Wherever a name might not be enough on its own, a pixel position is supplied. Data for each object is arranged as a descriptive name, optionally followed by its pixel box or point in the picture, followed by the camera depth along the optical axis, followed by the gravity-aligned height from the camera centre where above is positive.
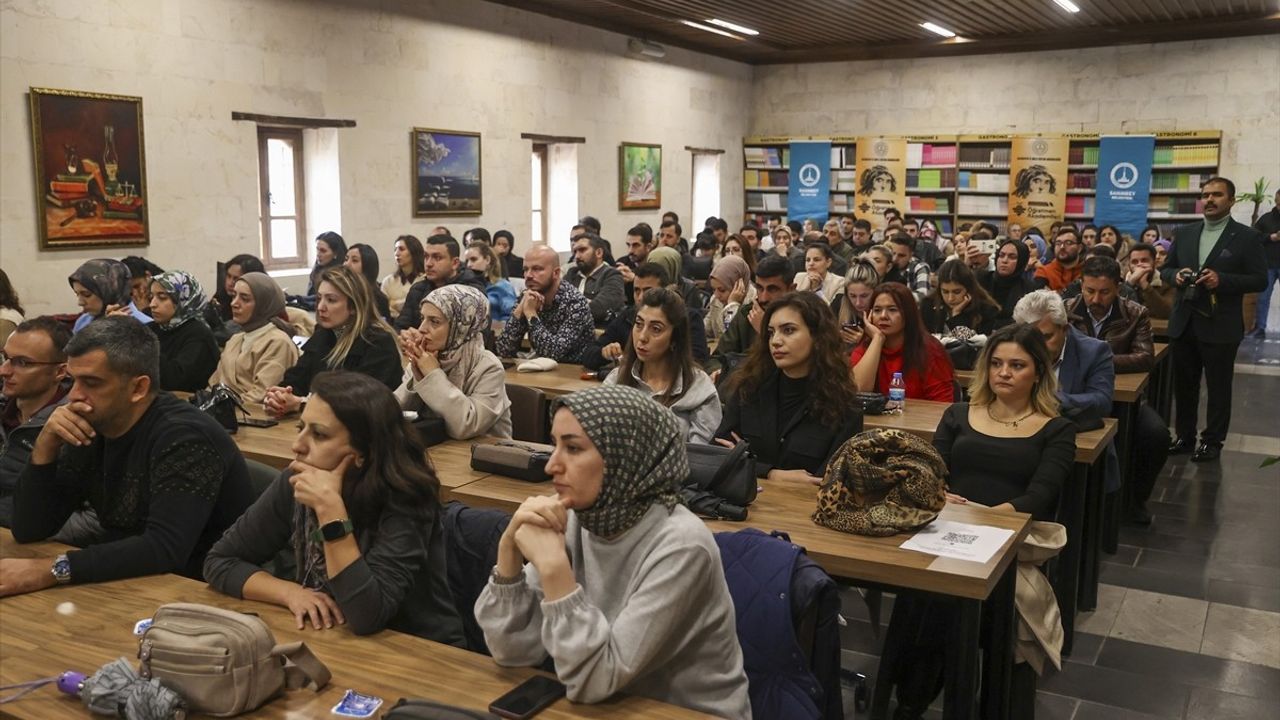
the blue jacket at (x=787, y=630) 2.20 -0.85
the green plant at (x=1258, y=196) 13.10 +0.33
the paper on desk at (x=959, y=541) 2.70 -0.84
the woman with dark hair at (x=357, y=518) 2.30 -0.68
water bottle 4.53 -0.76
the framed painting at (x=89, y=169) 7.39 +0.28
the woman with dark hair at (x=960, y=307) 6.04 -0.51
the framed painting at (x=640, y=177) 13.86 +0.51
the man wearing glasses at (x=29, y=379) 3.30 -0.55
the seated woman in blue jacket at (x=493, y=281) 8.18 -0.52
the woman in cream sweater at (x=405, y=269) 9.15 -0.48
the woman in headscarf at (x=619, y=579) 1.92 -0.68
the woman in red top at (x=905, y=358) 4.73 -0.62
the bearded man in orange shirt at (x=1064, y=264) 8.58 -0.35
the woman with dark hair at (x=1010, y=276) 7.33 -0.38
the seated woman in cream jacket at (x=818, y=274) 7.91 -0.42
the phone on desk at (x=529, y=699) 1.87 -0.86
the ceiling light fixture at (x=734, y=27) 13.23 +2.42
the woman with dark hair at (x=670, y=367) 4.09 -0.59
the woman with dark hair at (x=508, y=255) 10.97 -0.42
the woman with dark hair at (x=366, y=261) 7.81 -0.37
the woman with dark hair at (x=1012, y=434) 3.61 -0.74
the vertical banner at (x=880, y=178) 15.64 +0.59
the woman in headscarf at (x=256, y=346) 4.96 -0.63
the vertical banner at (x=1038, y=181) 14.52 +0.53
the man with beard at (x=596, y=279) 7.68 -0.49
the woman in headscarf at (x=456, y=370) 3.94 -0.59
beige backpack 1.83 -0.78
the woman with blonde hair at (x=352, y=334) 4.66 -0.54
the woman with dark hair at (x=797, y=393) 3.77 -0.63
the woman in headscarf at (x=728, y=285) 7.45 -0.48
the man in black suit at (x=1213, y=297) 6.65 -0.46
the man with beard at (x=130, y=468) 2.61 -0.65
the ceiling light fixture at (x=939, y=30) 13.87 +2.49
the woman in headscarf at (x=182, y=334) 5.05 -0.60
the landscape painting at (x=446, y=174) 10.73 +0.41
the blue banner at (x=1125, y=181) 13.94 +0.52
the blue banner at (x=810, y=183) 16.14 +0.52
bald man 6.20 -0.60
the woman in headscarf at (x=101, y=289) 5.72 -0.43
